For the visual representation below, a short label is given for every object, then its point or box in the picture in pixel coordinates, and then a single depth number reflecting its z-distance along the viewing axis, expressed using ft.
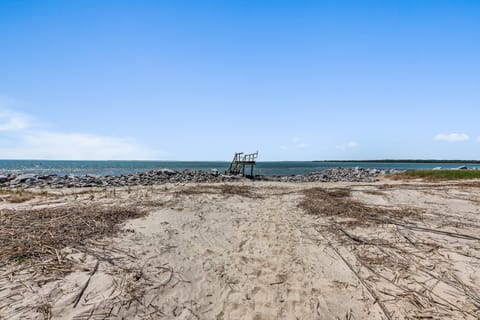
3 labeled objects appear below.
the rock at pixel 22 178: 59.21
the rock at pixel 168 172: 76.54
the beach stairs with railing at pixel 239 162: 91.75
